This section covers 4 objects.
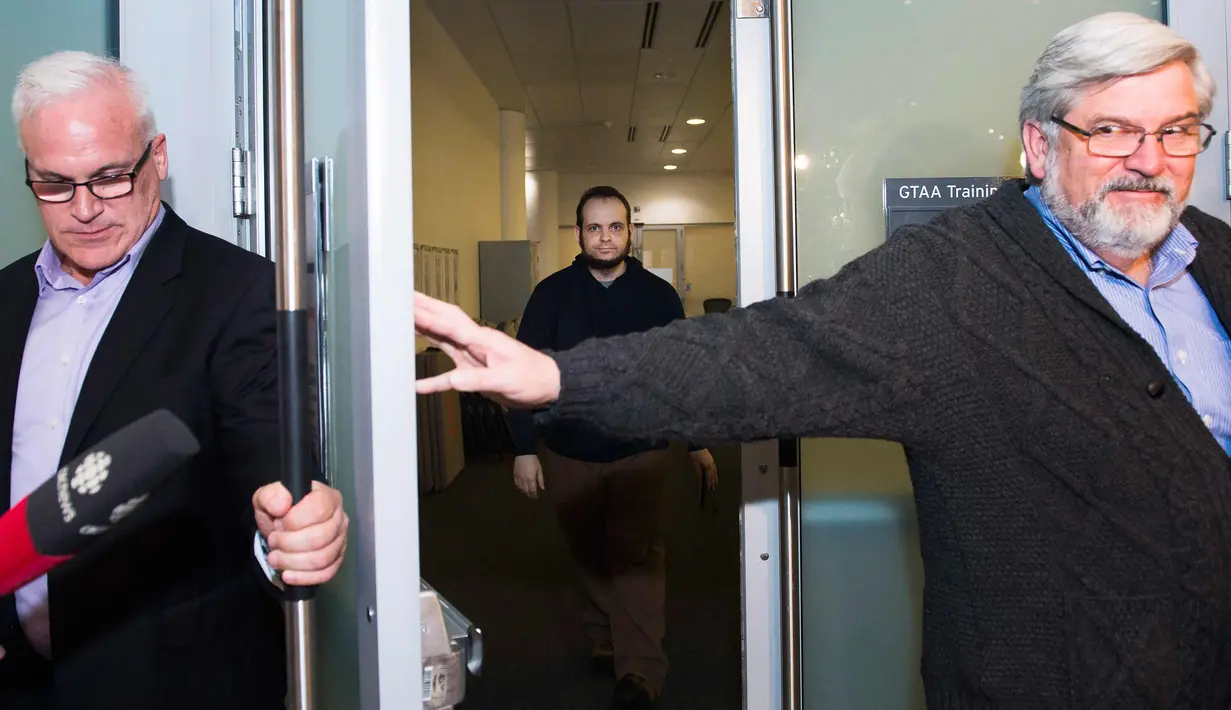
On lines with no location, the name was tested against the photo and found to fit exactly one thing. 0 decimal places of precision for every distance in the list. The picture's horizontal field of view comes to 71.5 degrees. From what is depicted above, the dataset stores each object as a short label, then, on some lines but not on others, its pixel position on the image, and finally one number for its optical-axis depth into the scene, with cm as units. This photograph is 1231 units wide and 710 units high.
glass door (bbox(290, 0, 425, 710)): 79
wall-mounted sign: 182
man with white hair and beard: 111
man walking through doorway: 298
